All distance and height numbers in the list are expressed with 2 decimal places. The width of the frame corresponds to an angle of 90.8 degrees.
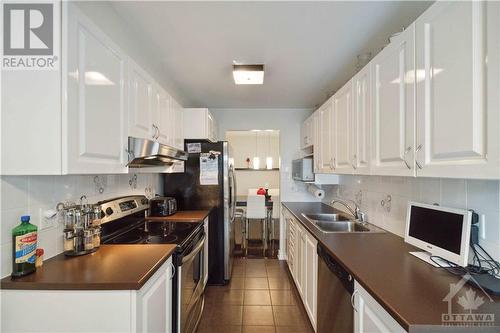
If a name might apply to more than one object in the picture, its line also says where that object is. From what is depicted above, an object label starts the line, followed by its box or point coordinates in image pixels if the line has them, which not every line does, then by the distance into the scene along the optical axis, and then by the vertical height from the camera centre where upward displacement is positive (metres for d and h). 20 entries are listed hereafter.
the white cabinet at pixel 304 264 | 1.98 -0.92
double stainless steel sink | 2.25 -0.57
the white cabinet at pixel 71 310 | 1.07 -0.63
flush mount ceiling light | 2.31 +0.91
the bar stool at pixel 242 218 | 4.55 -0.94
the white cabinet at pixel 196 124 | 3.04 +0.54
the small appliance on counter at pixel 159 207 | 2.56 -0.40
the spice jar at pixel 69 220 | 1.42 -0.30
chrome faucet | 2.44 -0.46
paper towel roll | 3.40 -0.33
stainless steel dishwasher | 1.36 -0.80
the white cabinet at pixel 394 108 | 1.27 +0.34
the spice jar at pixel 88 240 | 1.44 -0.42
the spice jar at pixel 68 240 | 1.39 -0.41
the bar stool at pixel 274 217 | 4.56 -0.97
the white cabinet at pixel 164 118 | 2.09 +0.45
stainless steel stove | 1.67 -0.53
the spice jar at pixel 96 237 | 1.51 -0.42
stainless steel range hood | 1.55 +0.11
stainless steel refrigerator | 3.05 -0.32
